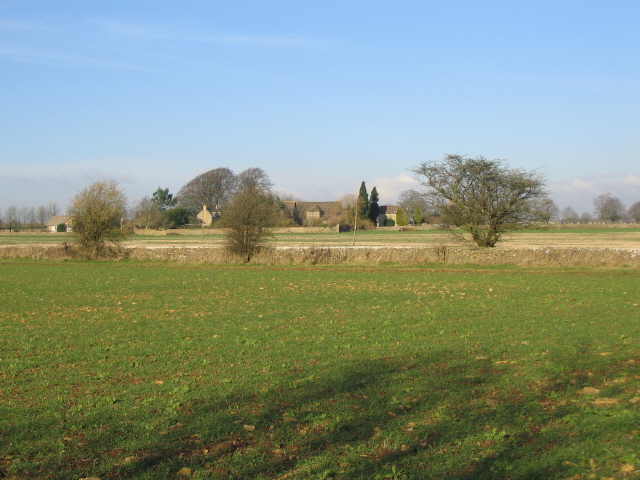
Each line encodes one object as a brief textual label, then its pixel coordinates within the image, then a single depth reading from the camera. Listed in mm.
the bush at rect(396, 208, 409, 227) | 129375
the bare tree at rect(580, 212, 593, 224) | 157000
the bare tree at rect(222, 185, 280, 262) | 39188
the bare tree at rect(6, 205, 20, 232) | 126425
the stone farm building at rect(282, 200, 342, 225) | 144938
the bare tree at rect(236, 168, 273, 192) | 124938
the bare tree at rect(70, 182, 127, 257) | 43875
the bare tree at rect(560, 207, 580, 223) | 157250
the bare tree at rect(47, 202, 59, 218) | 167600
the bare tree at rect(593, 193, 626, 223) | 180400
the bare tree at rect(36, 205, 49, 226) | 168425
